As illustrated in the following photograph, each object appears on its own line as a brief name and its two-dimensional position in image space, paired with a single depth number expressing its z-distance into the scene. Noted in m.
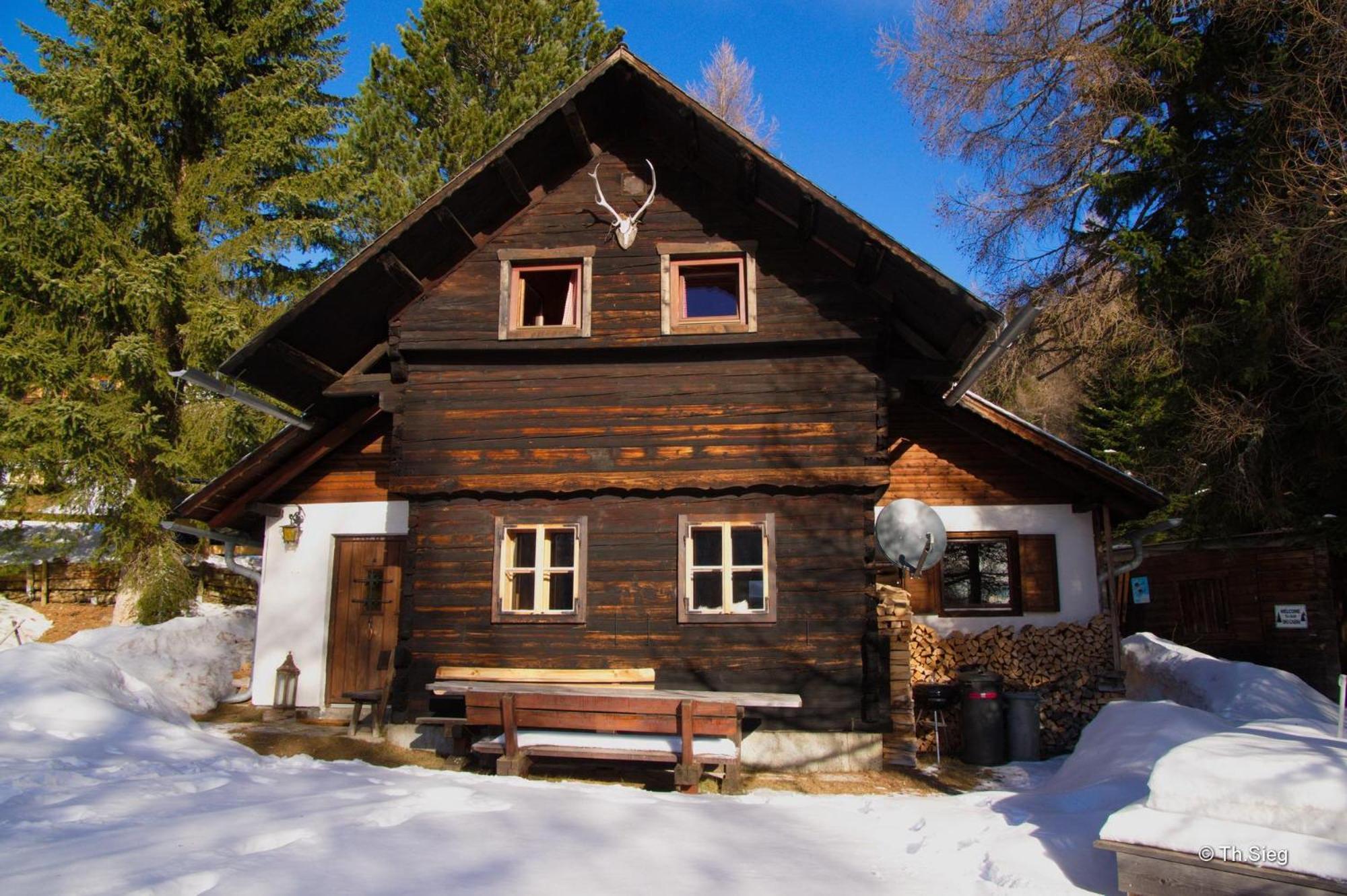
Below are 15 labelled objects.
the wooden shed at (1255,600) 15.96
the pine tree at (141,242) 16.48
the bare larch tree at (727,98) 26.73
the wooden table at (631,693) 8.90
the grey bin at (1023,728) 11.07
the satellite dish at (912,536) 10.73
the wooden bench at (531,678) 9.80
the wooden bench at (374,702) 10.96
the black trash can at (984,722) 11.04
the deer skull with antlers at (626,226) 11.14
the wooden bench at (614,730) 8.63
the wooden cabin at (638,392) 10.07
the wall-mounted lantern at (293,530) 12.50
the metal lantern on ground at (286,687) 12.11
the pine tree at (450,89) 20.28
